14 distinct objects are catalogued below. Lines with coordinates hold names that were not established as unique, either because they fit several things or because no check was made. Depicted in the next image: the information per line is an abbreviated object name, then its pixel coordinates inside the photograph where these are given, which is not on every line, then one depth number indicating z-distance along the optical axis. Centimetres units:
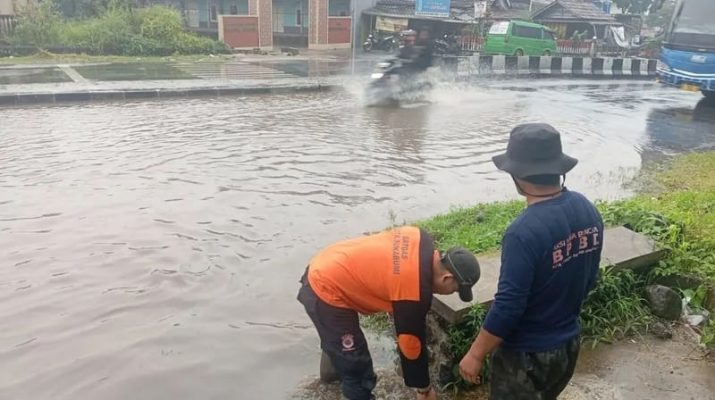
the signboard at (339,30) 3291
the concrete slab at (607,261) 348
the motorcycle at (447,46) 2004
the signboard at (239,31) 2870
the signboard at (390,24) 3191
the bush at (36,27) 2339
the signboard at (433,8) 2745
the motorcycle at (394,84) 1504
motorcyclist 1535
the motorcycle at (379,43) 3195
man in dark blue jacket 223
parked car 2534
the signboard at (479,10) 2991
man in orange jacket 256
